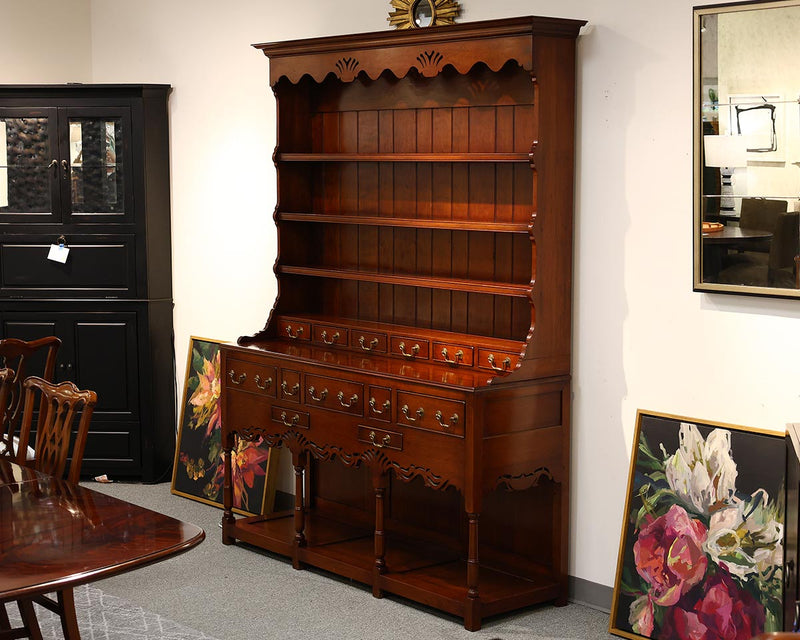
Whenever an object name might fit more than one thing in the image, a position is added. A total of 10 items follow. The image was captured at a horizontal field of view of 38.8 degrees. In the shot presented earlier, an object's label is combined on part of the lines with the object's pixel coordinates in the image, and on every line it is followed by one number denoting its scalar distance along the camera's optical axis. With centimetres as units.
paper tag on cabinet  609
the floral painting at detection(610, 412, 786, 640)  370
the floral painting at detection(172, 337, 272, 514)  565
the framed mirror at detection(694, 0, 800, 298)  355
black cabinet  604
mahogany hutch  416
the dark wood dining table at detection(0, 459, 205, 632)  252
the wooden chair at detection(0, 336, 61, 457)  400
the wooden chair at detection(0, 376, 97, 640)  341
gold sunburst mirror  459
